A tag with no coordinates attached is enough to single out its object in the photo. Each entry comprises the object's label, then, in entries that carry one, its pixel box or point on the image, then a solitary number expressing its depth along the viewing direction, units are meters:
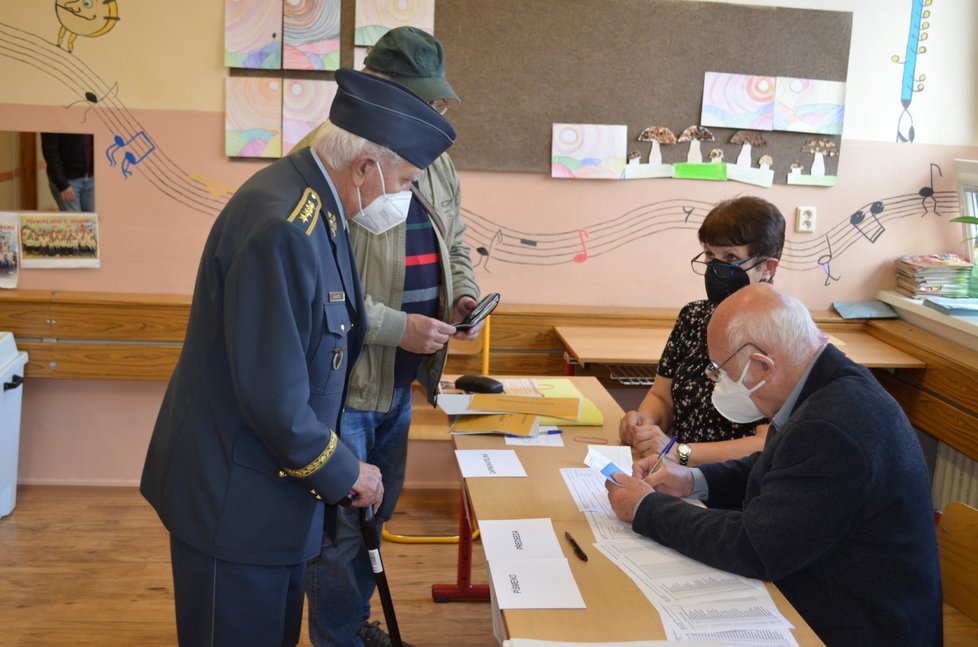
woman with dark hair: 2.26
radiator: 3.56
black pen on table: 1.65
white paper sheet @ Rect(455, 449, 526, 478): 2.06
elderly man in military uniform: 1.53
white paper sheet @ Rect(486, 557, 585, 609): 1.47
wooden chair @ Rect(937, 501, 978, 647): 1.87
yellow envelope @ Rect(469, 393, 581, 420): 2.48
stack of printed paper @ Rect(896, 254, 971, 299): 3.83
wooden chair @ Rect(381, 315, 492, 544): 3.37
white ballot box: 3.46
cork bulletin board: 3.62
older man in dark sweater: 1.53
